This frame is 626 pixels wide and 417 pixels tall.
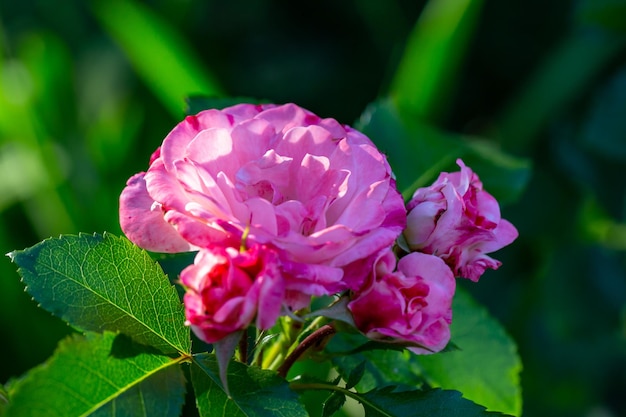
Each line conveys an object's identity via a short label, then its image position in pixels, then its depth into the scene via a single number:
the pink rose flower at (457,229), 0.67
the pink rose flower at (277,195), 0.64
